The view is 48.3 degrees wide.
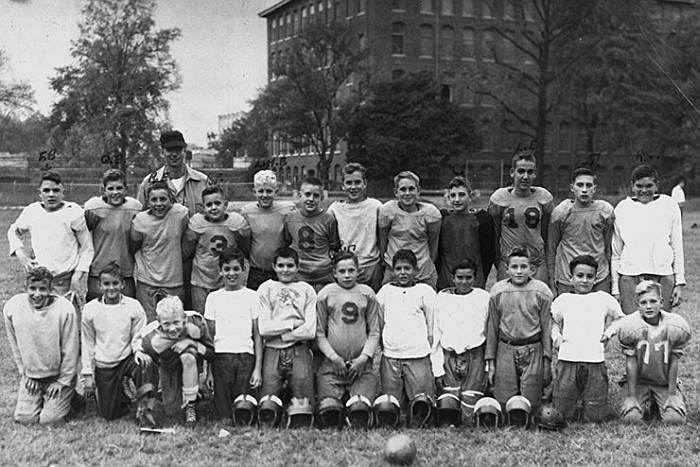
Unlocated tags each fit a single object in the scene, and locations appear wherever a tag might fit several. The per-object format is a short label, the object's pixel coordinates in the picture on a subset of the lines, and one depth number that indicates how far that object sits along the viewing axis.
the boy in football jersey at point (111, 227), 7.31
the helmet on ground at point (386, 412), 6.30
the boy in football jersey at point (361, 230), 7.67
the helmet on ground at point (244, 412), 6.34
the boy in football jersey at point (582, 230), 7.43
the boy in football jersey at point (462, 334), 6.77
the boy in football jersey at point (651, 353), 6.46
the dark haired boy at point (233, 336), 6.63
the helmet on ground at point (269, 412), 6.34
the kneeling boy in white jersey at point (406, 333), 6.65
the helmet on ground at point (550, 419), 6.19
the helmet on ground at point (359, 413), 6.30
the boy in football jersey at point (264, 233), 7.53
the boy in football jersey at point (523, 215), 7.57
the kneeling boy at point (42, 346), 6.56
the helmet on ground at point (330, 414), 6.30
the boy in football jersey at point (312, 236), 7.48
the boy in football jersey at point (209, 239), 7.29
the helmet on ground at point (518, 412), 6.26
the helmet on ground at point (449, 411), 6.34
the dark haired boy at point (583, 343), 6.50
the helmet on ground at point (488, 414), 6.28
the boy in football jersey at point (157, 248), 7.24
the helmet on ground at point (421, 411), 6.37
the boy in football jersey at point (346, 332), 6.63
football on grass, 5.47
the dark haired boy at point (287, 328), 6.66
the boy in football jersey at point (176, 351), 6.46
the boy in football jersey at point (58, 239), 7.25
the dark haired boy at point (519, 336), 6.59
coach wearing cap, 8.19
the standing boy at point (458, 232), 7.58
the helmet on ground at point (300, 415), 6.32
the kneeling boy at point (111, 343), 6.59
